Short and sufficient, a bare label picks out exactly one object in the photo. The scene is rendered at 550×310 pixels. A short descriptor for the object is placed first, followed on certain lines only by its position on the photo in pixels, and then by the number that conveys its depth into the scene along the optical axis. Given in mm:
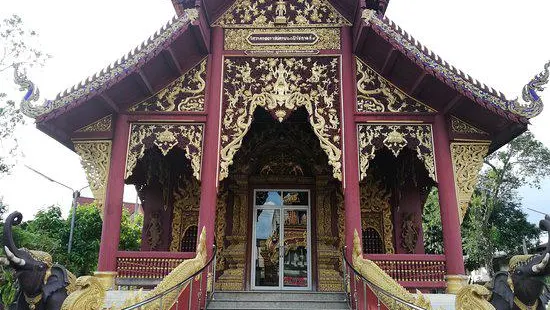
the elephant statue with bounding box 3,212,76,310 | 4867
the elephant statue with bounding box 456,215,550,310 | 4902
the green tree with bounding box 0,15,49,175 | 18234
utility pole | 20203
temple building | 7676
